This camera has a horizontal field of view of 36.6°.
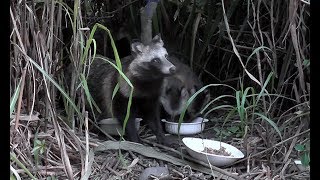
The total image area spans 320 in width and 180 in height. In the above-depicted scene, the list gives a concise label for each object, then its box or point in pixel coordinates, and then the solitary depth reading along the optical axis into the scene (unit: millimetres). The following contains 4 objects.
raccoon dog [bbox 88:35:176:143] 4188
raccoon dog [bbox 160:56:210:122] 4688
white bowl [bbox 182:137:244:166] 3391
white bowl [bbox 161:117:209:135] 4391
